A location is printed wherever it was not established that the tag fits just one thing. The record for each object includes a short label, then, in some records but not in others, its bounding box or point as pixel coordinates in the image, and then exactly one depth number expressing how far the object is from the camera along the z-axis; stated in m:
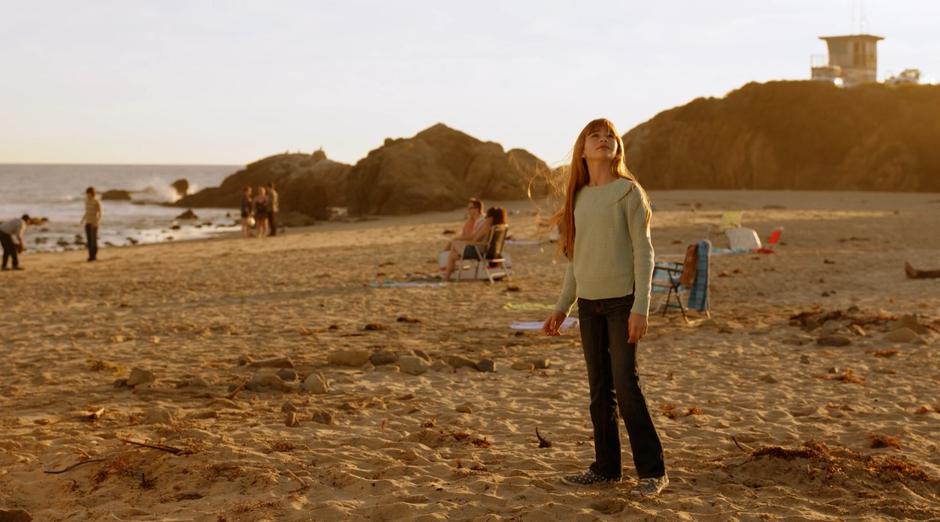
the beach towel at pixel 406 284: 13.89
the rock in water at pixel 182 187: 80.31
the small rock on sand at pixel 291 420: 6.18
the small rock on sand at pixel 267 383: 7.18
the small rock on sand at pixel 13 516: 4.44
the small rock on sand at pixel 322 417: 6.29
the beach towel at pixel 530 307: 11.66
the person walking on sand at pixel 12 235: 17.92
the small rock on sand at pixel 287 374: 7.48
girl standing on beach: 4.43
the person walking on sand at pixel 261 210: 26.05
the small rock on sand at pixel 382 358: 8.20
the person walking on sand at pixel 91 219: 19.14
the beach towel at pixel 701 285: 10.50
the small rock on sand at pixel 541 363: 8.15
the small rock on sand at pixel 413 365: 7.89
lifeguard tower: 61.03
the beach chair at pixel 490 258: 13.99
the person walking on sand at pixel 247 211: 26.31
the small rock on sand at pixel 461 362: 8.09
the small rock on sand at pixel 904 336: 9.01
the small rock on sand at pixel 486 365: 8.03
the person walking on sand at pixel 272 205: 26.31
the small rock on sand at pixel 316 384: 7.17
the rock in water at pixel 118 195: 71.94
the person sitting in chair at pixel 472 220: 14.12
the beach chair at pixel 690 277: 10.52
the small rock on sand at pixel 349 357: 8.16
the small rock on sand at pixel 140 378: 7.29
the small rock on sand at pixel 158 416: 6.21
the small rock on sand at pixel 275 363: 7.90
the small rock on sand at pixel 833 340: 9.02
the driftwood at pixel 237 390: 6.94
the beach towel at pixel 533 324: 10.12
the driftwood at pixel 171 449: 5.35
